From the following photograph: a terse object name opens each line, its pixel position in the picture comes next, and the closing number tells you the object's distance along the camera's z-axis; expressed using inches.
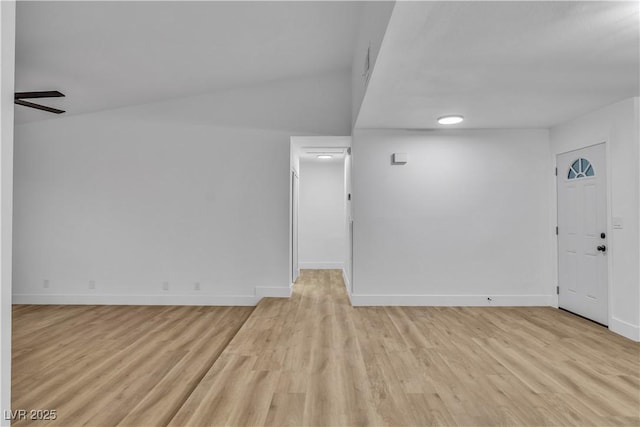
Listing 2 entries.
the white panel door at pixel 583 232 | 152.1
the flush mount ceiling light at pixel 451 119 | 161.8
